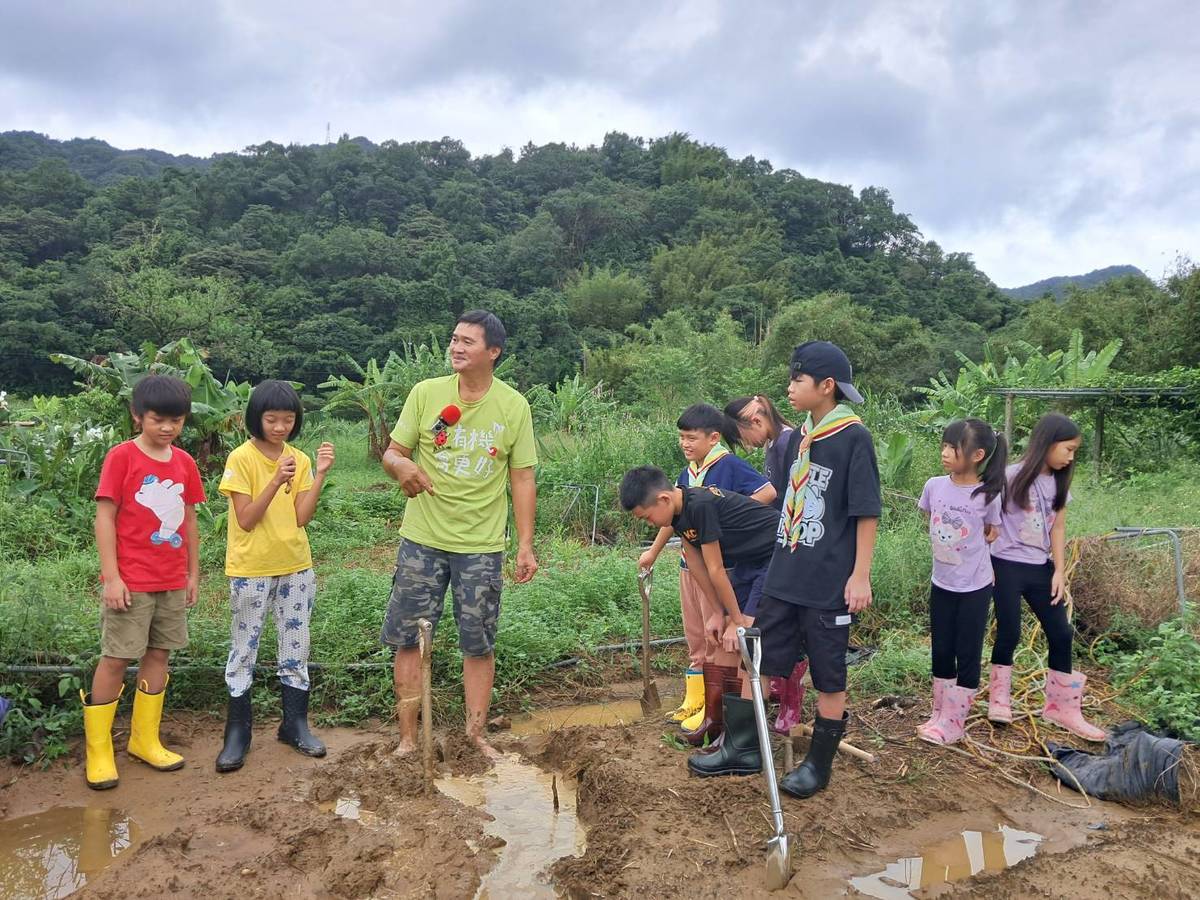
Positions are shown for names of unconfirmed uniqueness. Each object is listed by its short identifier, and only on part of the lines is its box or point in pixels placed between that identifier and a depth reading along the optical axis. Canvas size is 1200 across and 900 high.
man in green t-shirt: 3.80
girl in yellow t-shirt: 3.70
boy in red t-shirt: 3.49
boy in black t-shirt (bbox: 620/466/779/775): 3.54
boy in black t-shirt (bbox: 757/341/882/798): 3.30
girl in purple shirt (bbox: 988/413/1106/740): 4.02
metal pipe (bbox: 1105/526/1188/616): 4.82
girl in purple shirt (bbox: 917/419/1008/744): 3.88
